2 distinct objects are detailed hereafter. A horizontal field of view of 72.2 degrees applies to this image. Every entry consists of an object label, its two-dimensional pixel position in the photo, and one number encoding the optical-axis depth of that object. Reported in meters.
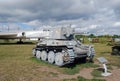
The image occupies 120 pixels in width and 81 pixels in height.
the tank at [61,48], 5.50
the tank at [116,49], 8.82
